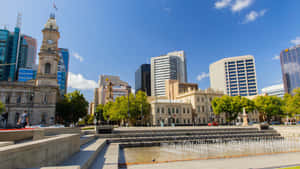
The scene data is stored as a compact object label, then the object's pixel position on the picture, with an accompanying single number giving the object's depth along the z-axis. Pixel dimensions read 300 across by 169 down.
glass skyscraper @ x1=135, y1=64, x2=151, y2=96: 178.25
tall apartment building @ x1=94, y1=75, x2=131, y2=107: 153.12
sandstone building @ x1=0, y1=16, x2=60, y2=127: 47.81
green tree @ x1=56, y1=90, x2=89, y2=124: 53.19
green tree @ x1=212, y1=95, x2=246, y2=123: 54.94
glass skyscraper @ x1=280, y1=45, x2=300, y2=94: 181.75
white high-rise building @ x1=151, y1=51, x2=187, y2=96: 144.75
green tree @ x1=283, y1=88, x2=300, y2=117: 37.47
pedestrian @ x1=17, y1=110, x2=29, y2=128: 16.19
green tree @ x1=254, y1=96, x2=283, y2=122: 55.66
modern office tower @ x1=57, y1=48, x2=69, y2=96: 128.38
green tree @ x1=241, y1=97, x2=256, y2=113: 55.25
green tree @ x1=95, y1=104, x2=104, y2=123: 80.74
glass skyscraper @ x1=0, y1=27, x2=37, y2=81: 91.62
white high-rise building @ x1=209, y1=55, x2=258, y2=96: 124.38
